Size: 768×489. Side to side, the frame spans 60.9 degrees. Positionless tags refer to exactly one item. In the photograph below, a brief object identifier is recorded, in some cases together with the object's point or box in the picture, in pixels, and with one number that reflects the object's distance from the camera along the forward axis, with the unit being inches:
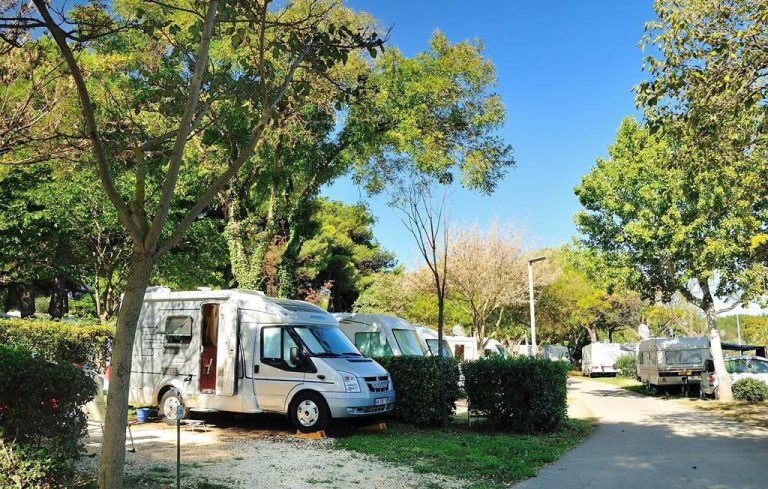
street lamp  901.8
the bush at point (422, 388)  522.6
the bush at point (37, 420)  214.1
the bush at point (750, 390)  917.2
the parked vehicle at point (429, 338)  859.4
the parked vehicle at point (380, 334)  719.7
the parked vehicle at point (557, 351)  2280.4
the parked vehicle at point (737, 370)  962.7
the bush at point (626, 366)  1713.6
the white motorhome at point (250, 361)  467.2
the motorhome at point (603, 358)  1812.3
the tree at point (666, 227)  852.6
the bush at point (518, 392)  508.7
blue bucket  486.9
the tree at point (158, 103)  188.9
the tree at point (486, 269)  1321.4
